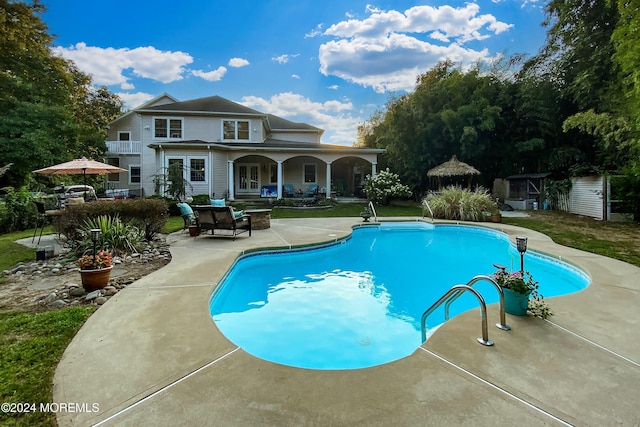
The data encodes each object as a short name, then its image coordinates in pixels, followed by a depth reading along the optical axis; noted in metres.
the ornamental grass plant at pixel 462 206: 12.20
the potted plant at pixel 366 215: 11.77
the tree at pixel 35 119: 16.05
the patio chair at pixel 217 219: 8.36
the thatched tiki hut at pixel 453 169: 16.14
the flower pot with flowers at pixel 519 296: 3.43
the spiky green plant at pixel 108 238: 6.44
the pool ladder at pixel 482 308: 2.82
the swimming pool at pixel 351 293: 3.58
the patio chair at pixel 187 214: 9.12
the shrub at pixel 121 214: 6.54
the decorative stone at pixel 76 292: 4.39
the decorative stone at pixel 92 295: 4.21
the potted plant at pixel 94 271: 4.43
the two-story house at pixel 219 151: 17.66
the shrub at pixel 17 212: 10.04
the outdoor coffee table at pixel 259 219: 10.20
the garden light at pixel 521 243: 3.62
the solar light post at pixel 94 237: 4.48
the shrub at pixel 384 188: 17.27
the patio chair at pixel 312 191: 19.75
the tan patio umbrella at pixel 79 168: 9.66
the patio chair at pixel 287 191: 19.81
